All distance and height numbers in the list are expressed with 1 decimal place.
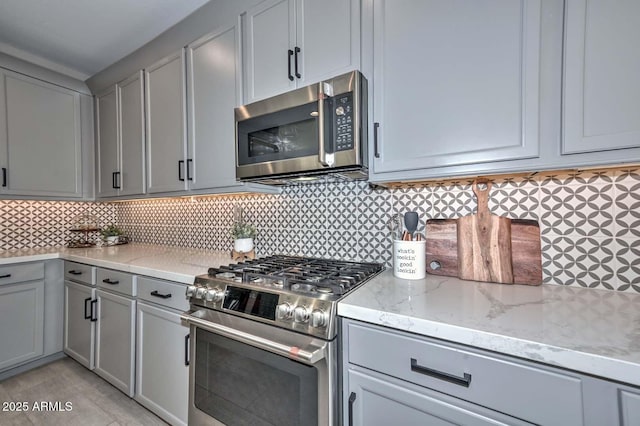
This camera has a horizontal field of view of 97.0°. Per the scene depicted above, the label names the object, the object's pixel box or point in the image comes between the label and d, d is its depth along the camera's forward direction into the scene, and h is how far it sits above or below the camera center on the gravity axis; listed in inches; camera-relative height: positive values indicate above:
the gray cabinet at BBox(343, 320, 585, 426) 25.8 -18.1
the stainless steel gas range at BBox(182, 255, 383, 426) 37.8 -19.4
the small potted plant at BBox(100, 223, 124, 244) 106.5 -9.5
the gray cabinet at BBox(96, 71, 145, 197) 87.8 +23.4
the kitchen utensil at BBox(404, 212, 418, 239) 51.7 -2.3
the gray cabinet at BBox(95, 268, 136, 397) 67.7 -30.5
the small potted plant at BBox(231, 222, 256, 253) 71.3 -7.3
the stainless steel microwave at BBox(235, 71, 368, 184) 47.2 +14.0
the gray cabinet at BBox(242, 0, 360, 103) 49.9 +31.9
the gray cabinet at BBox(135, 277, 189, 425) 58.0 -30.8
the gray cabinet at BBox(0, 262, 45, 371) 79.3 -30.2
